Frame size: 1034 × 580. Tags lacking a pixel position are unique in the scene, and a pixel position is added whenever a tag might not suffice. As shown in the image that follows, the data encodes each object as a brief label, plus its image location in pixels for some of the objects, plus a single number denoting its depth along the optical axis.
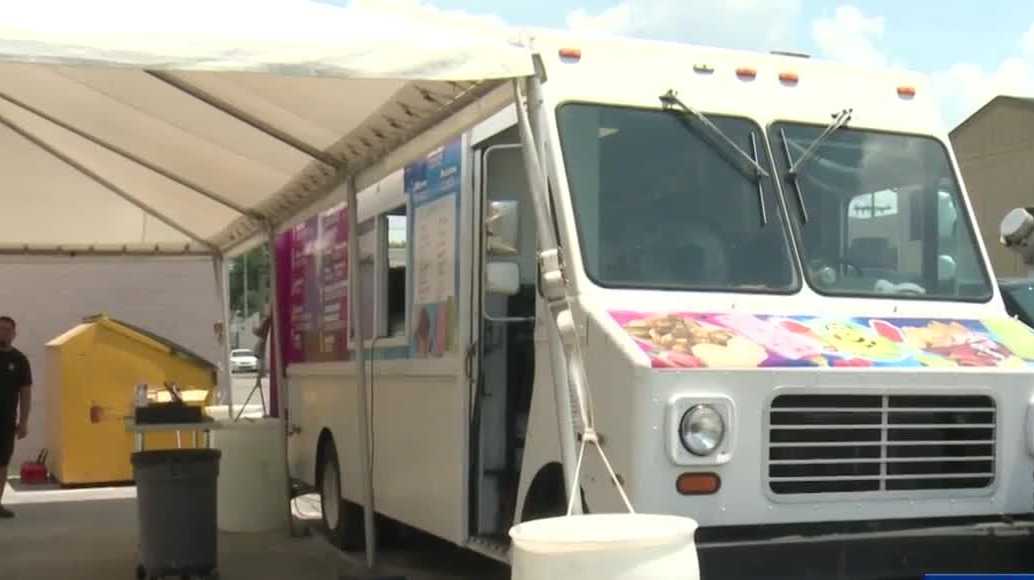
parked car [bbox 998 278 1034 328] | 8.18
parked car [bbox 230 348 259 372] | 31.16
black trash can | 7.35
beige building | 26.92
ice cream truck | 4.71
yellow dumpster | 12.99
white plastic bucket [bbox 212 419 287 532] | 10.00
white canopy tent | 4.47
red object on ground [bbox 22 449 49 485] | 13.77
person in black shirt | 10.91
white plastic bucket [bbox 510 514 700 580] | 3.73
